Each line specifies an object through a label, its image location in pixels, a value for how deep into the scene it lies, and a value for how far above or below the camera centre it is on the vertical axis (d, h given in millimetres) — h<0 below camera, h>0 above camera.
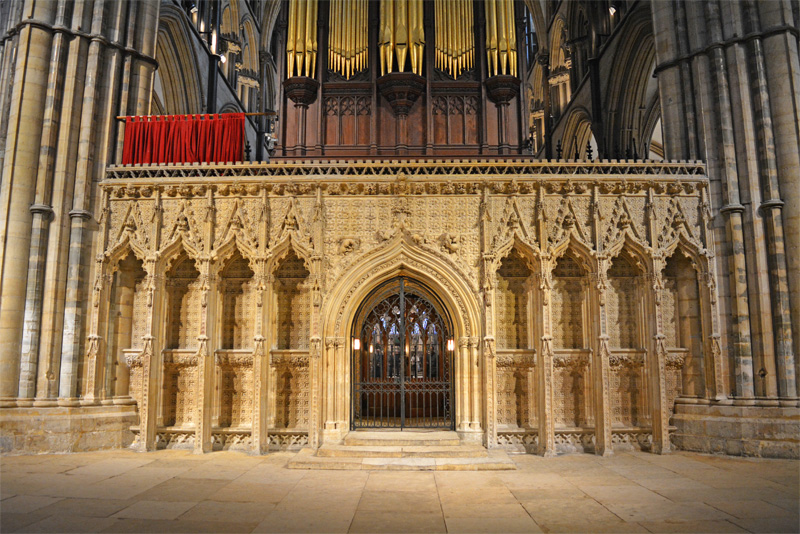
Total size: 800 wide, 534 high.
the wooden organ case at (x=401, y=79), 14594 +6960
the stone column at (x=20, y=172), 10539 +3478
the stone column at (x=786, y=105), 10391 +4545
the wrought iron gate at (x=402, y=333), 11680 +465
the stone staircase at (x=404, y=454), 9219 -1656
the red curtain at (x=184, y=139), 11914 +4499
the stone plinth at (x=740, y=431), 9680 -1309
